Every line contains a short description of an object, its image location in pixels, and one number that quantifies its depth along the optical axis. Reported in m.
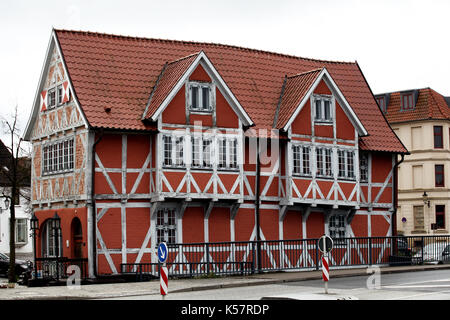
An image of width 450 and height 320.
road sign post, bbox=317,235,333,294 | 24.62
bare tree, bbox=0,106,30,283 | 35.35
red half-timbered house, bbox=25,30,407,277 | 33.22
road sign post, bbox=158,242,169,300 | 21.17
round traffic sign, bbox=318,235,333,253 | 24.69
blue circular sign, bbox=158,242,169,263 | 21.39
